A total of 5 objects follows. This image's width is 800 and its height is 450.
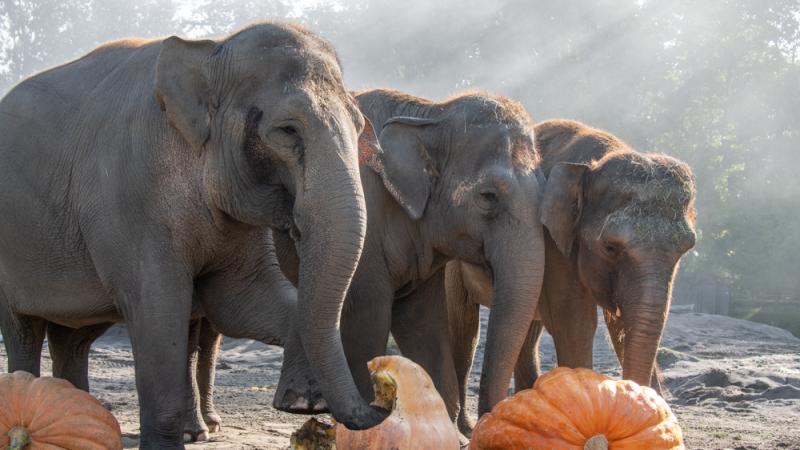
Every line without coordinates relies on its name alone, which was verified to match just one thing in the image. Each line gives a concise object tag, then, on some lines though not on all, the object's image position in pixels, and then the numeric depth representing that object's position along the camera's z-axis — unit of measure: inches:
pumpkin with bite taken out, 410.6
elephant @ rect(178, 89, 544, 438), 539.2
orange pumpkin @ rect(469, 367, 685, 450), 420.8
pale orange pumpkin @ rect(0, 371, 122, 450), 427.8
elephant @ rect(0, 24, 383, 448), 393.4
